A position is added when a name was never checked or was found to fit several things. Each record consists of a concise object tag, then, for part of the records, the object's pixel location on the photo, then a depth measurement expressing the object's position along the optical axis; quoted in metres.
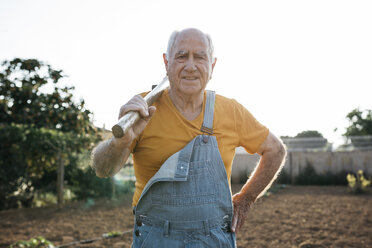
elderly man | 1.50
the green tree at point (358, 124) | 29.19
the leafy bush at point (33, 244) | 4.32
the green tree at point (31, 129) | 6.93
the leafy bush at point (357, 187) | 10.62
